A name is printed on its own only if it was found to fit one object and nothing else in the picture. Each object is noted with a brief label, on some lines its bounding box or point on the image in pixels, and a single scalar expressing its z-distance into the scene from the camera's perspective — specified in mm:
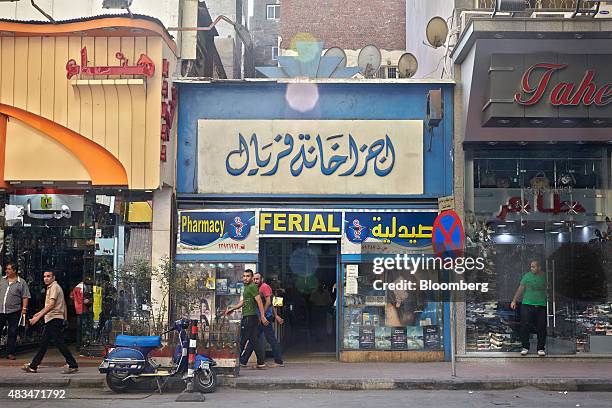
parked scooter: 12164
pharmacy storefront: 15820
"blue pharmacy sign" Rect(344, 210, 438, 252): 15812
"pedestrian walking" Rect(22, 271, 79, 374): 13739
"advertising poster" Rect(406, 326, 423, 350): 15703
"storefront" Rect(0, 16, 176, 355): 15188
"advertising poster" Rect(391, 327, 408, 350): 15719
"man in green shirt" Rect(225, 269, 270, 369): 14484
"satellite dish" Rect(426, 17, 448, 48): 16953
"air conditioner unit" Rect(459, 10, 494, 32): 15998
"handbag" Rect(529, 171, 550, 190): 16141
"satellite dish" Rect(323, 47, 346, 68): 17266
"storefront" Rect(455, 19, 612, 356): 15641
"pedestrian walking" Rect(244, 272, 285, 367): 14766
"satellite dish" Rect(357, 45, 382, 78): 18078
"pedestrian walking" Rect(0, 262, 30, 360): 15430
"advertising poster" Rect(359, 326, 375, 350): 15742
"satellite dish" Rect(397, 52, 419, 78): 17812
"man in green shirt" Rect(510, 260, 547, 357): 15586
